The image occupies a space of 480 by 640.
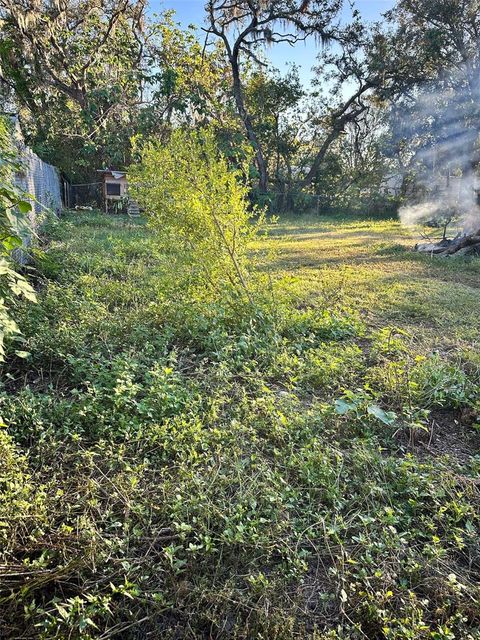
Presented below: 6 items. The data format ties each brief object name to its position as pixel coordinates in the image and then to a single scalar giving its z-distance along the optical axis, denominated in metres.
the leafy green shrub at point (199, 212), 2.93
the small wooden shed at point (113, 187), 12.01
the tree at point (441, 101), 10.08
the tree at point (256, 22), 12.29
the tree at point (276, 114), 14.66
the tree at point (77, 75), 10.24
